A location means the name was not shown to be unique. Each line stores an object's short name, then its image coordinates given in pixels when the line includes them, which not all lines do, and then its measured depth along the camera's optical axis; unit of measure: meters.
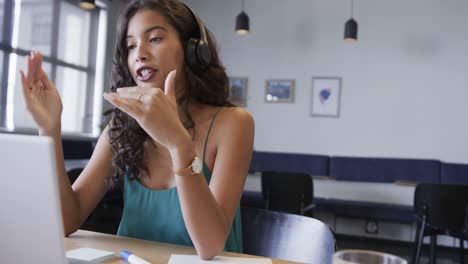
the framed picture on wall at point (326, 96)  5.24
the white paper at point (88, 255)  0.79
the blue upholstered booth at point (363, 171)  4.50
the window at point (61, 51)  4.39
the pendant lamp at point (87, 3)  3.98
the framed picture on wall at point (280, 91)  5.41
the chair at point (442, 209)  3.26
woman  0.86
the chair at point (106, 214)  1.50
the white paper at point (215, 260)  0.83
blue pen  0.78
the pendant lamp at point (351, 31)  4.58
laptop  0.49
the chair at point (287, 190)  3.76
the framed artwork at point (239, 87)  5.61
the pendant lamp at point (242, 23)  4.82
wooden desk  0.85
